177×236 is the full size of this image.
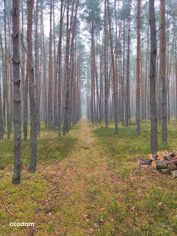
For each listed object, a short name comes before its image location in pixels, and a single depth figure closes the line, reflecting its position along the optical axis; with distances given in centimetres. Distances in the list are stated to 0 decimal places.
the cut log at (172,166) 838
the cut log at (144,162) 938
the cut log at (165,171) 833
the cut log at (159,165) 858
